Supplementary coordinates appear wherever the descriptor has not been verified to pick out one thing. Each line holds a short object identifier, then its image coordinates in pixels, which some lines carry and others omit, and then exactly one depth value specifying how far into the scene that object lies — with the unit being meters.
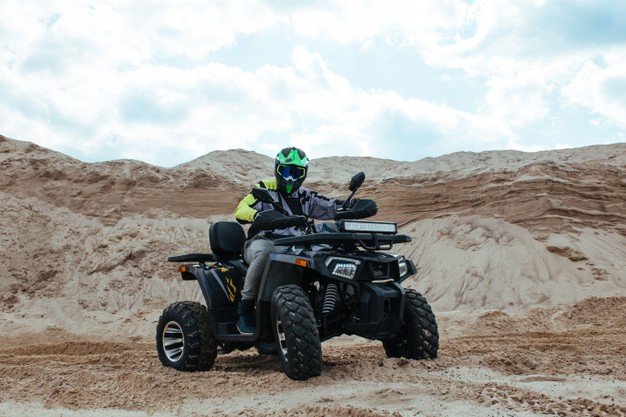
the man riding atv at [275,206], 6.58
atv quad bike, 5.78
